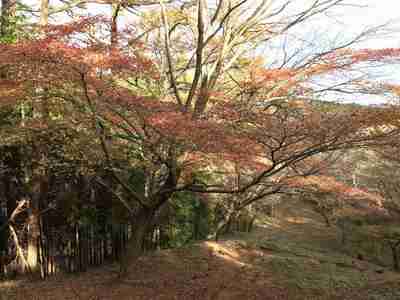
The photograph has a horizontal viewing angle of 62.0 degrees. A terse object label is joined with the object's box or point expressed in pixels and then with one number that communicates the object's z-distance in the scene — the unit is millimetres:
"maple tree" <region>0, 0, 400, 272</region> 4027
